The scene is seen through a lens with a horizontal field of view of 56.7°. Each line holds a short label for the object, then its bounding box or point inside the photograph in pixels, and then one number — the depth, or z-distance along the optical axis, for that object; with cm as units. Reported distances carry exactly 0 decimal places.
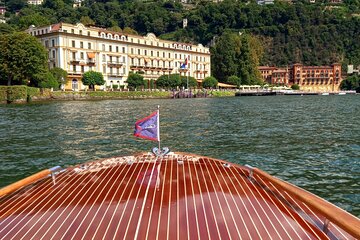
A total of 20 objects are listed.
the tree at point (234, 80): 10950
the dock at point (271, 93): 10564
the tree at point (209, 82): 10044
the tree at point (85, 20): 12719
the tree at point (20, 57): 5769
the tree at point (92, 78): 7494
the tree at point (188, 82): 9749
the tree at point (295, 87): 14975
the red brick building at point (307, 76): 16275
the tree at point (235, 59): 11456
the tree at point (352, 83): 15416
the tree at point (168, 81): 9094
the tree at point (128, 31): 12039
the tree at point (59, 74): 7012
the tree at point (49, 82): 6159
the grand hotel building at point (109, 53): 7839
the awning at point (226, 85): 10500
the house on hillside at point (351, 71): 17366
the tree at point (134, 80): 8381
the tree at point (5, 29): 8411
